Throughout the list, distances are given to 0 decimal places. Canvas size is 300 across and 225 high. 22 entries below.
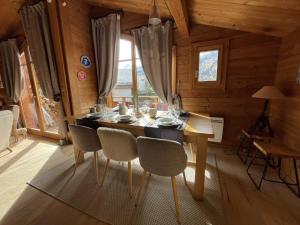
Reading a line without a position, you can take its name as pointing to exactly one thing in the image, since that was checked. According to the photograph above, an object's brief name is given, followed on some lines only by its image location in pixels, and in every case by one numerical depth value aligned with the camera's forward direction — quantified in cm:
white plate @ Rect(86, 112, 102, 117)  213
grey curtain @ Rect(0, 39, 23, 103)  334
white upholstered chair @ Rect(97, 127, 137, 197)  149
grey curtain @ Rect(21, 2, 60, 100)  258
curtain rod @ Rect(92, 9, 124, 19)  287
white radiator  256
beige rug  143
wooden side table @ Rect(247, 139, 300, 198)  163
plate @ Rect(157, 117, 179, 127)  163
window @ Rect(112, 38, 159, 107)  312
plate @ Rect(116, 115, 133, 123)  183
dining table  148
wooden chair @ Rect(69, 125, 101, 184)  174
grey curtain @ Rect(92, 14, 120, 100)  292
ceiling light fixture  150
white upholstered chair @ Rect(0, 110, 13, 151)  244
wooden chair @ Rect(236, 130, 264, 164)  237
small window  250
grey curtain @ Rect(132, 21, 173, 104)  266
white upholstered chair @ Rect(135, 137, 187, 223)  126
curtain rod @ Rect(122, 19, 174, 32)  261
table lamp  188
